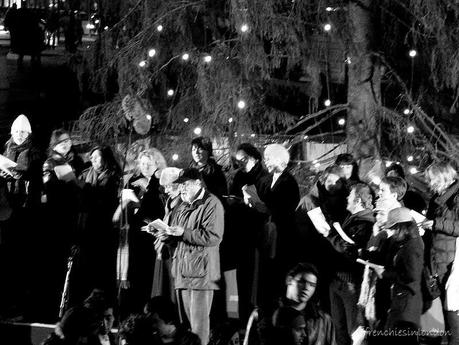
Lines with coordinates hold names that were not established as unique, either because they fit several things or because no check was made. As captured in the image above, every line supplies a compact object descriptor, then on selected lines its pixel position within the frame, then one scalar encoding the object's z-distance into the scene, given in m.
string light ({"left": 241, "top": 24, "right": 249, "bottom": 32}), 13.84
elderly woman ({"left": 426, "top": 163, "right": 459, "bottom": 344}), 10.35
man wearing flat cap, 10.21
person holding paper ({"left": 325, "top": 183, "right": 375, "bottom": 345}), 10.16
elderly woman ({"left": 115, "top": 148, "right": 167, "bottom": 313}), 11.45
